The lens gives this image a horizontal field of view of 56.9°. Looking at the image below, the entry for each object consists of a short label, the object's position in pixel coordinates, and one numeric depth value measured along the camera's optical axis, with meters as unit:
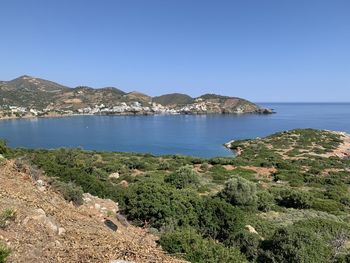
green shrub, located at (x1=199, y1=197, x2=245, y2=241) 11.85
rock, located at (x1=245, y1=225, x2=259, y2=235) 12.69
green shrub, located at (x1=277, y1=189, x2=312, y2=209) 19.08
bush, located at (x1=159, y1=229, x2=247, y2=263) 7.44
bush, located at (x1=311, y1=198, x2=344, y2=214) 18.50
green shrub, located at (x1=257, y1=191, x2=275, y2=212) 17.72
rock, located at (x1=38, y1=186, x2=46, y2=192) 9.09
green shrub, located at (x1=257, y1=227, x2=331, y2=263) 9.42
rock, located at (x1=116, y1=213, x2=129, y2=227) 10.41
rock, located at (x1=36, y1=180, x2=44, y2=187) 9.85
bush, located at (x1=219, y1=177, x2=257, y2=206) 17.73
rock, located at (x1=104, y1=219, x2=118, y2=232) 8.82
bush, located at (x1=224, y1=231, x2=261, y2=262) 10.21
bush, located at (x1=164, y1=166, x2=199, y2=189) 22.12
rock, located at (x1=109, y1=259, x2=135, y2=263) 5.29
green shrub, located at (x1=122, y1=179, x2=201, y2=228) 11.91
